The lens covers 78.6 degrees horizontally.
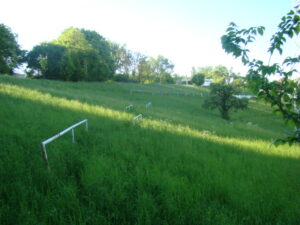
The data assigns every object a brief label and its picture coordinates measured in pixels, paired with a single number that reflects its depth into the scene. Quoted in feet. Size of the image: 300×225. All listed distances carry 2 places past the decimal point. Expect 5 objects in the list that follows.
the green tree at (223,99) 72.23
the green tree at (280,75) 7.57
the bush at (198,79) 284.61
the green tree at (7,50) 94.84
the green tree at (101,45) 160.04
